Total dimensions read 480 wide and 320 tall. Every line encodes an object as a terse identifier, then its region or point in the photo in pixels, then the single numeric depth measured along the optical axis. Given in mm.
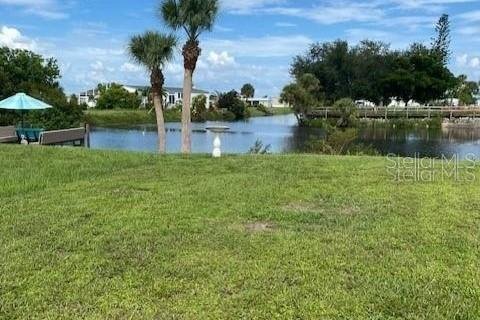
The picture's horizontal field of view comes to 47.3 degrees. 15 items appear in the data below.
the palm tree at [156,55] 22312
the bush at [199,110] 84000
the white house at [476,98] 118088
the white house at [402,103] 85250
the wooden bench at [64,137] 18875
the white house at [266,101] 150750
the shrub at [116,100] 86000
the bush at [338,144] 22234
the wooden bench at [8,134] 20319
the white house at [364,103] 84600
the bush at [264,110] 125375
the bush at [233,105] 98438
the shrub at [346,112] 65125
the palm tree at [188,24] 20531
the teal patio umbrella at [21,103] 21609
